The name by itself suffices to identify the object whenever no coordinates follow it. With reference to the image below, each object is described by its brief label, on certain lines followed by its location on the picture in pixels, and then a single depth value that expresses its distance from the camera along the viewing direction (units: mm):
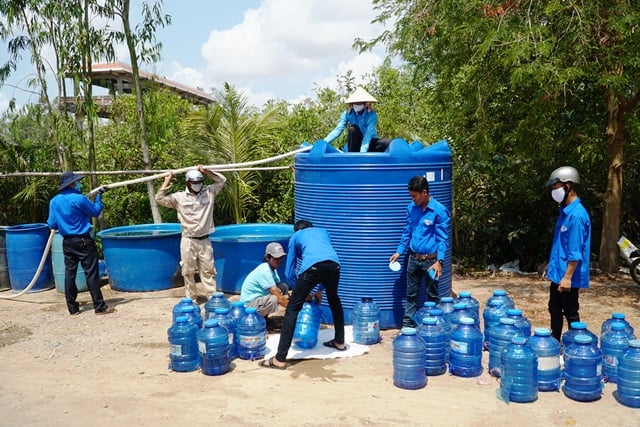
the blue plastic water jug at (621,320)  5195
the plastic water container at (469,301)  6062
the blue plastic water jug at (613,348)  5113
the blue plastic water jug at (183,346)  5656
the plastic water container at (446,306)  6004
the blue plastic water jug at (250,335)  5949
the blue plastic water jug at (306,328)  6211
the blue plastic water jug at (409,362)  5141
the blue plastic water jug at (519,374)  4766
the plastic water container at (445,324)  5648
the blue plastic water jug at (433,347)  5484
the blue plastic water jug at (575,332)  4996
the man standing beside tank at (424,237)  6164
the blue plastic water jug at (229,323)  5898
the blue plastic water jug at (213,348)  5523
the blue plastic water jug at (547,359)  4926
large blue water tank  6648
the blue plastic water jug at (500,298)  6219
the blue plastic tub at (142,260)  8727
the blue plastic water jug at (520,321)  5512
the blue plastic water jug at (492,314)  5949
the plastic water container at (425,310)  5856
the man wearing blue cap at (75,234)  7652
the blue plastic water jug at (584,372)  4785
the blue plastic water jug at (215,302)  6527
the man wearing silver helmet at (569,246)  5277
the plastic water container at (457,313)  5809
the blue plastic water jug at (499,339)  5363
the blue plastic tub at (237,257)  8368
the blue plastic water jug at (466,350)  5383
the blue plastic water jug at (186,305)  6004
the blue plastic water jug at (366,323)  6375
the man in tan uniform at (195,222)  7816
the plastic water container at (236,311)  6043
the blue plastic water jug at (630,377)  4629
